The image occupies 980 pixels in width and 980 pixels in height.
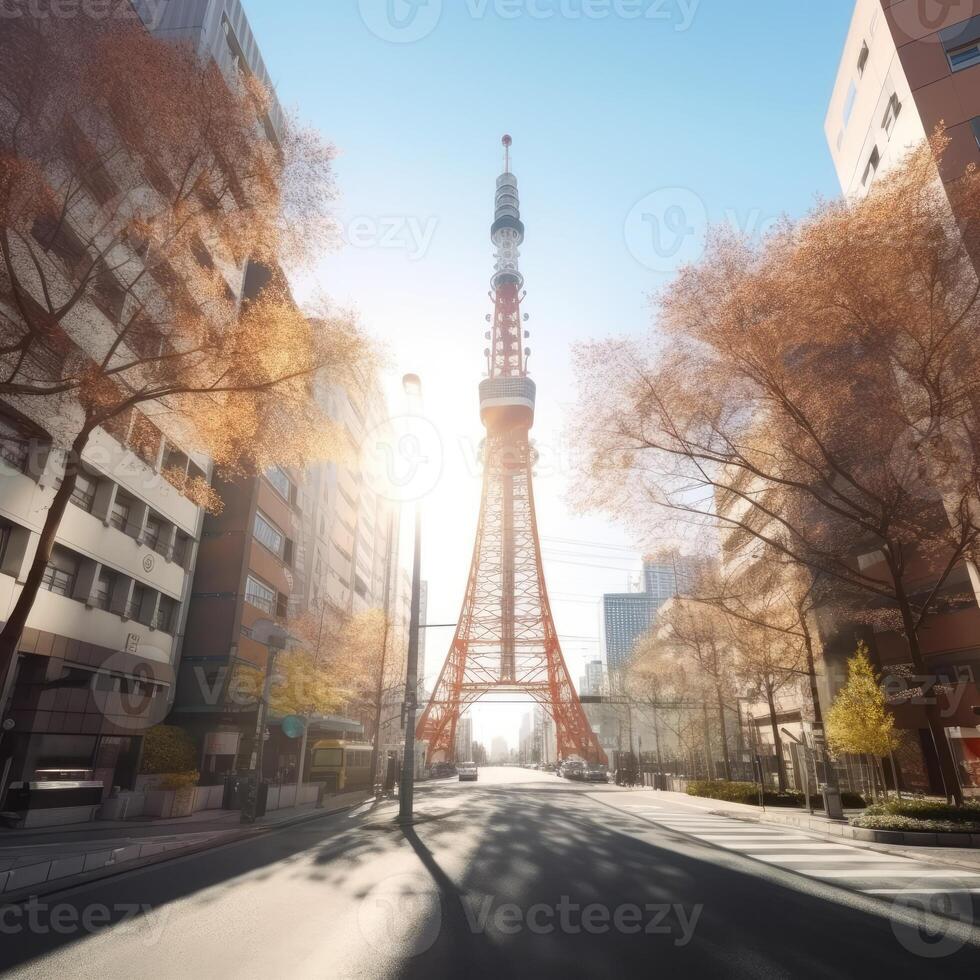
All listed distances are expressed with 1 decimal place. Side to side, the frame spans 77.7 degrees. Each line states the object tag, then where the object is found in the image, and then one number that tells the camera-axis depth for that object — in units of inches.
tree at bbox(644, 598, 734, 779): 1176.8
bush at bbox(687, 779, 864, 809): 845.8
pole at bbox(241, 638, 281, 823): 613.6
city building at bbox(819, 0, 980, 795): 759.7
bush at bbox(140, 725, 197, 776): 820.0
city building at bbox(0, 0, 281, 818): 644.7
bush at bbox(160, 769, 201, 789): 694.5
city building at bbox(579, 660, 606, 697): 6104.8
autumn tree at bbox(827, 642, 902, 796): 665.6
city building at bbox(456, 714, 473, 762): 5438.0
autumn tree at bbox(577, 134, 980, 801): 462.6
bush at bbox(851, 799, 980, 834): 470.0
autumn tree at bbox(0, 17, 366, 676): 360.2
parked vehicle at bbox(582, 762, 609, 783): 1892.2
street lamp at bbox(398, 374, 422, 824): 707.4
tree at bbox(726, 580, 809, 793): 997.8
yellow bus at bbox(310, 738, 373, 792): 1154.0
